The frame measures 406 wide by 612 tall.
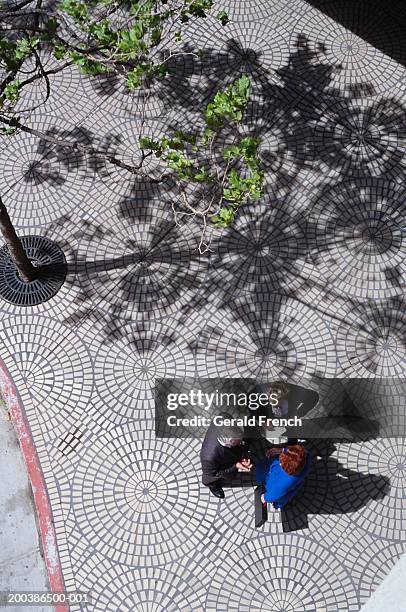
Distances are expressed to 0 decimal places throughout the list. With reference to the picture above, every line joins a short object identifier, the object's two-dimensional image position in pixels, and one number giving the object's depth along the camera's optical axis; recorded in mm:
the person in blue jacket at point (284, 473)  8469
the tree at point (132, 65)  6809
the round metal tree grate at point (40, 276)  10383
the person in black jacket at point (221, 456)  8602
